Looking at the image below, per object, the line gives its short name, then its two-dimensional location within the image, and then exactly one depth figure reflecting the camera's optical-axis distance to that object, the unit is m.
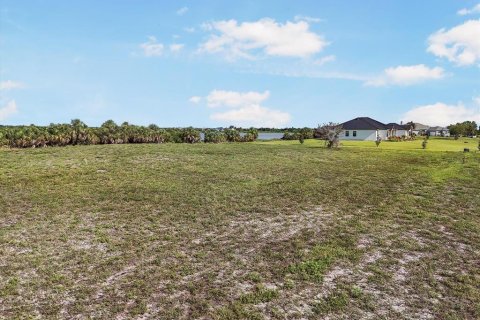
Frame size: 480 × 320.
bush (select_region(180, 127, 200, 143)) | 48.38
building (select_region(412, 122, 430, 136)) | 133.98
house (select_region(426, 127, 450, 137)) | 154.29
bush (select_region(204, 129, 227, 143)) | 50.84
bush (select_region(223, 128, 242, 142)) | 55.59
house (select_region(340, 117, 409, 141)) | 76.12
